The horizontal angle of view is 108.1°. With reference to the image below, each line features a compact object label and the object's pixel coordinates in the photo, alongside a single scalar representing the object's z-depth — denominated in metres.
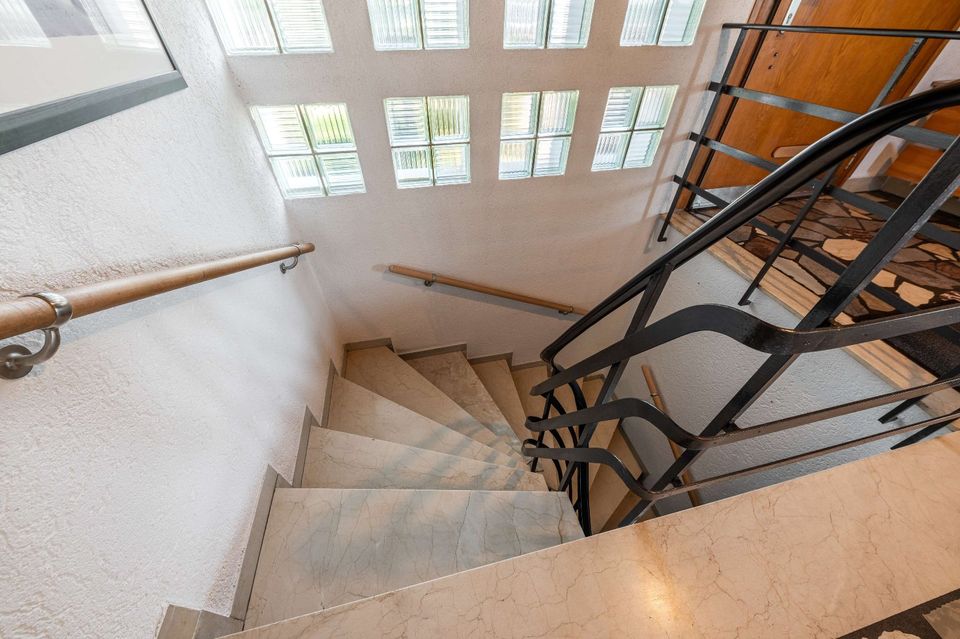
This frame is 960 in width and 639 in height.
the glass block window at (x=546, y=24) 1.43
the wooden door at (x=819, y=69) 1.76
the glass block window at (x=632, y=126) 1.78
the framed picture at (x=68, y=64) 0.51
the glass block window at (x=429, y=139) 1.61
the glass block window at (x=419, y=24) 1.36
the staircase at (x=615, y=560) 0.74
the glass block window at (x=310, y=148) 1.53
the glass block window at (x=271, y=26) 1.28
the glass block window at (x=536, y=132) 1.70
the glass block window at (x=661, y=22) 1.53
